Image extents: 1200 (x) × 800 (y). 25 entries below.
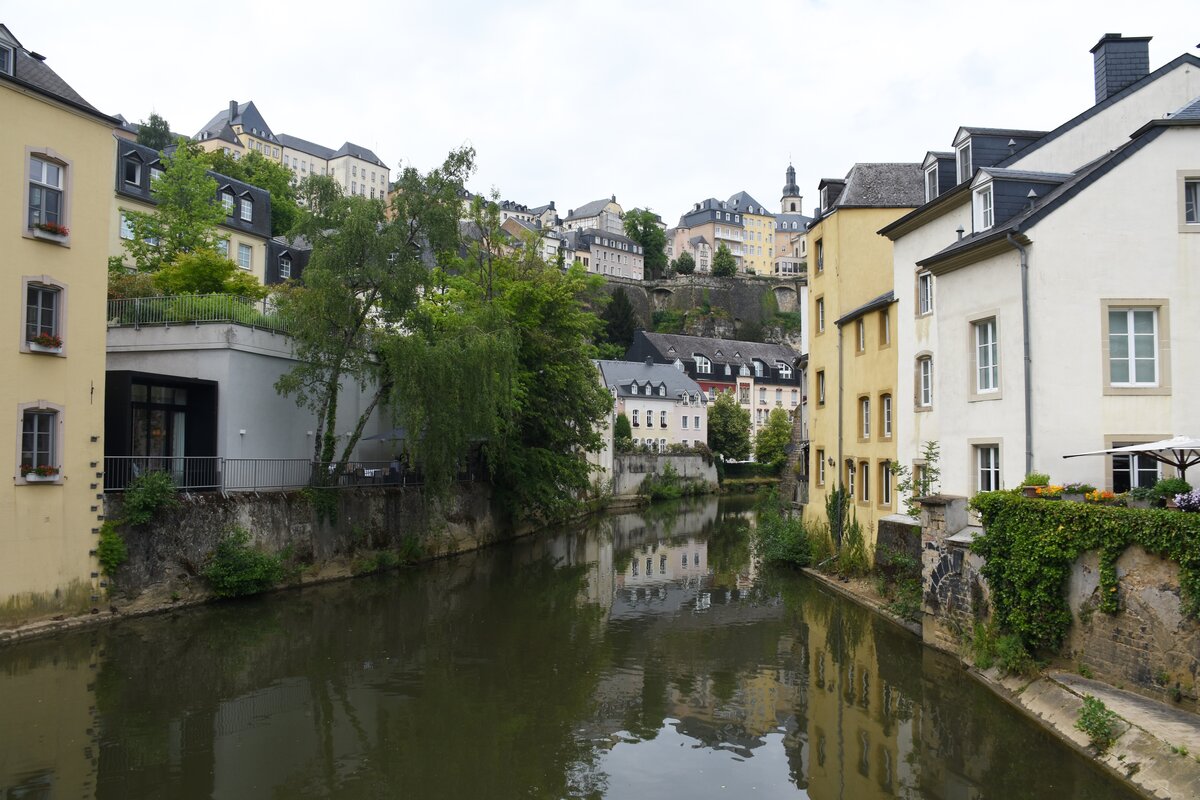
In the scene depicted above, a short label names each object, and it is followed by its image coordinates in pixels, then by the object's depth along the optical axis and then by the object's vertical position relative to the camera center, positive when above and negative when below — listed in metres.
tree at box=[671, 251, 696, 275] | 122.00 +23.57
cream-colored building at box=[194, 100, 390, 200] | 111.12 +38.88
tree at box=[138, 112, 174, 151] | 80.75 +28.14
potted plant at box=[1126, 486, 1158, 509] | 12.68 -0.92
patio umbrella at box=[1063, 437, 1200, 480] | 12.29 -0.27
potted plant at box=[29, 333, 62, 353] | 16.92 +1.79
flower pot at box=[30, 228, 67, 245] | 17.11 +3.91
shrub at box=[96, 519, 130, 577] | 18.05 -2.33
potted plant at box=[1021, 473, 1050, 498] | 14.20 -0.80
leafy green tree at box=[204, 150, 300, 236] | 62.94 +19.10
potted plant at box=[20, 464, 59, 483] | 16.67 -0.72
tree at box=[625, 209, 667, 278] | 135.12 +30.12
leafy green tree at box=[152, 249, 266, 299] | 28.83 +5.20
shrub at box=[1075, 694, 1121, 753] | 10.57 -3.52
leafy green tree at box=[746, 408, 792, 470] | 75.44 -0.43
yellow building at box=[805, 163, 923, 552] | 23.72 +2.75
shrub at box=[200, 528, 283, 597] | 20.44 -3.12
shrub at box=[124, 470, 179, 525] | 18.73 -1.32
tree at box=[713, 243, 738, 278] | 121.68 +23.74
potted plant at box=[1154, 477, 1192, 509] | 12.33 -0.78
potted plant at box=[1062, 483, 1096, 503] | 13.92 -0.92
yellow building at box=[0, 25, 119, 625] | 16.64 +1.99
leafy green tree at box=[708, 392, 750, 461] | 75.19 +0.22
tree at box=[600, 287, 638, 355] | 95.75 +12.44
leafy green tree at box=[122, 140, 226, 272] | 33.91 +8.60
